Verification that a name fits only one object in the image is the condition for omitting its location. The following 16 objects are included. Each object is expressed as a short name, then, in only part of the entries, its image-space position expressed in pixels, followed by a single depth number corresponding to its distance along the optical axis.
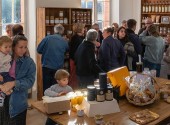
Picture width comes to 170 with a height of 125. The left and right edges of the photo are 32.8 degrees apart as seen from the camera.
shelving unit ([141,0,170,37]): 7.88
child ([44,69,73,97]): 3.23
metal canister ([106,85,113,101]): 2.56
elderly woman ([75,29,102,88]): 4.27
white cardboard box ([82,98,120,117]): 2.50
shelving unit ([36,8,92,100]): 5.71
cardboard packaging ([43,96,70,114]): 2.51
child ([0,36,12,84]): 2.65
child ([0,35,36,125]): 2.63
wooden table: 2.40
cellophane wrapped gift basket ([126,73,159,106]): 2.79
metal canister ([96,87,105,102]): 2.52
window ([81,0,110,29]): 7.59
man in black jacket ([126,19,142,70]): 5.11
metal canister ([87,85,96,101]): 2.53
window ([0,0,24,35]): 5.72
